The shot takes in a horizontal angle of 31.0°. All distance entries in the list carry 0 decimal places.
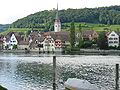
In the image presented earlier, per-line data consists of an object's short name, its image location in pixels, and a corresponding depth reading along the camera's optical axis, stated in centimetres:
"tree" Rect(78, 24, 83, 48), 9245
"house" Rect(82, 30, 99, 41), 10349
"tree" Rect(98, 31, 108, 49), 9091
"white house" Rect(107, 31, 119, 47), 9985
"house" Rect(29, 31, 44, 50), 10519
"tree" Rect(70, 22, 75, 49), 8830
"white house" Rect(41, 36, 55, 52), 10236
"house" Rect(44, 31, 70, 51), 10145
